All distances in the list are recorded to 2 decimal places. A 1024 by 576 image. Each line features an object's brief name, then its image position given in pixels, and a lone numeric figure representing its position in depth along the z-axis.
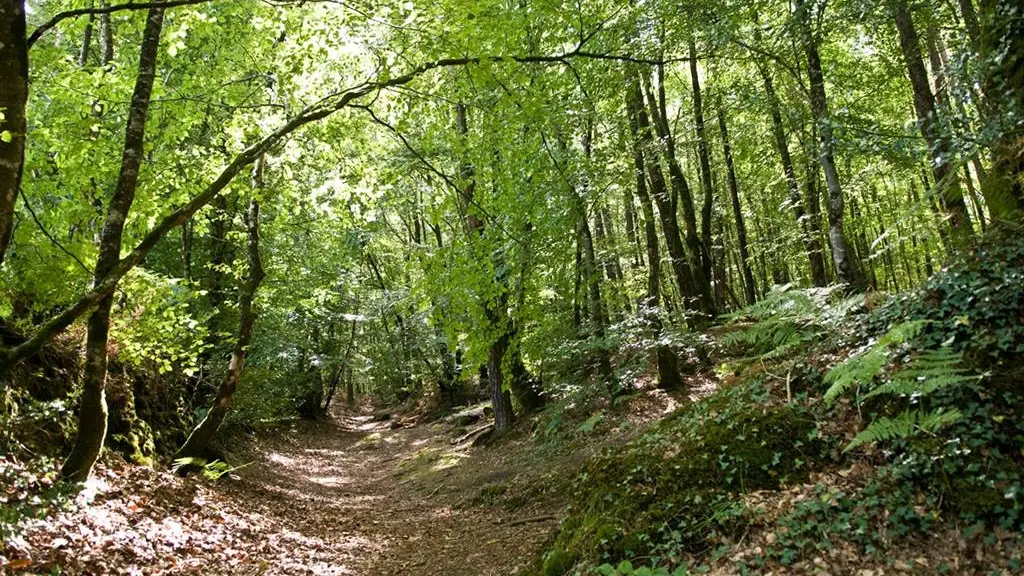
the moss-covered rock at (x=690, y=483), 4.52
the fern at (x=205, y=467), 9.80
